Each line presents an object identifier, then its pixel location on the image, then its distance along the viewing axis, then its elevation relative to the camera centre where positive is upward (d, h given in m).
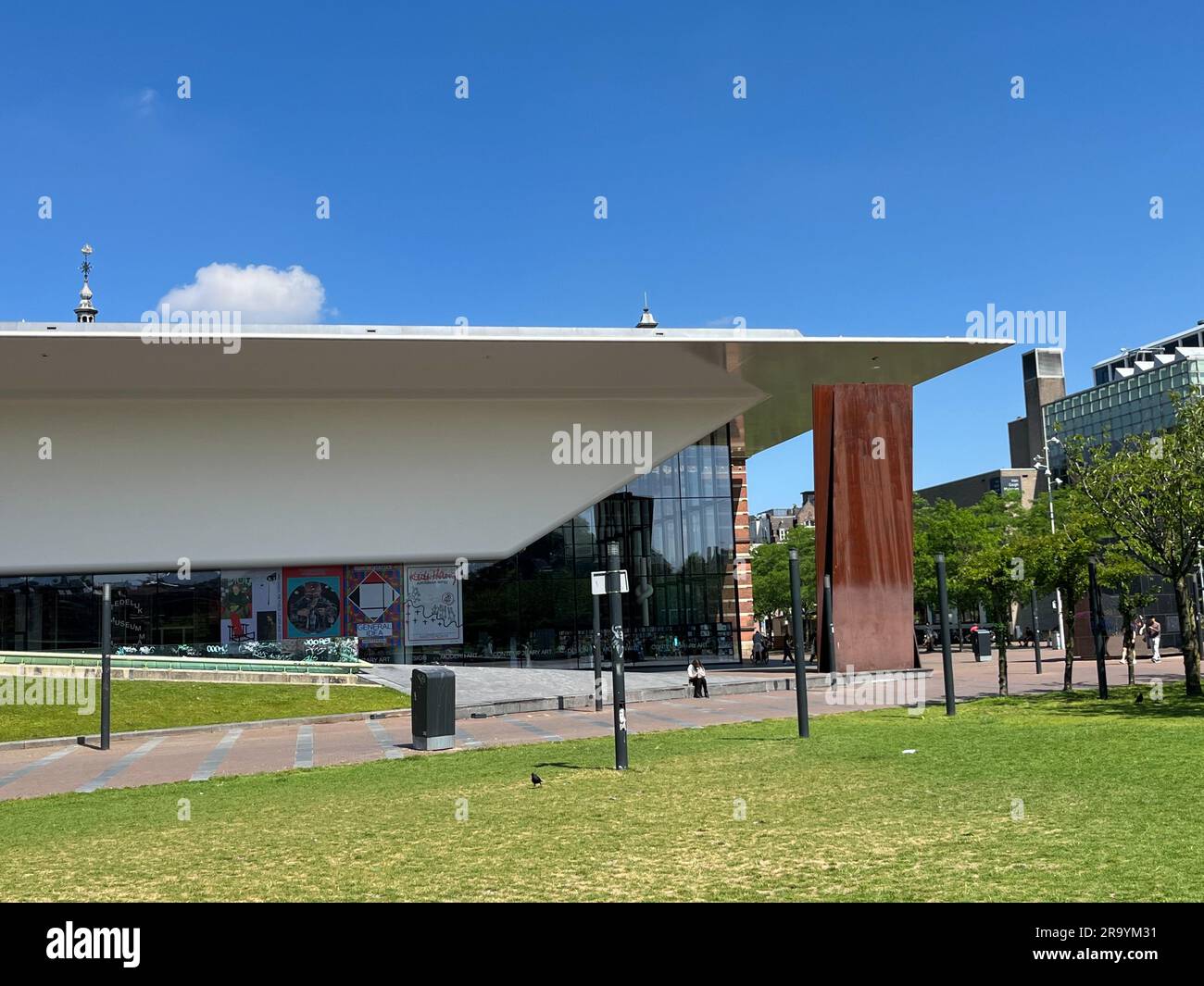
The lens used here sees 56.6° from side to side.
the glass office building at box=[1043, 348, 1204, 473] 92.12 +15.44
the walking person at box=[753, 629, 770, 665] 47.00 -3.03
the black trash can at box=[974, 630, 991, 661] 44.53 -2.77
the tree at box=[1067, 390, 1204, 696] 20.27 +1.38
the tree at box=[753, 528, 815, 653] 64.64 +0.51
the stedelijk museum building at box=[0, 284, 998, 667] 36.72 +3.60
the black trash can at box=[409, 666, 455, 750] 18.33 -1.98
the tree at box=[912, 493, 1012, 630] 55.03 +2.32
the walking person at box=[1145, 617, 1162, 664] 35.78 -2.13
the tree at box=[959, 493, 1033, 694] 23.03 -0.04
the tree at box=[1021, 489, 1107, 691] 22.23 +0.44
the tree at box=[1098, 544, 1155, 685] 22.23 -0.15
